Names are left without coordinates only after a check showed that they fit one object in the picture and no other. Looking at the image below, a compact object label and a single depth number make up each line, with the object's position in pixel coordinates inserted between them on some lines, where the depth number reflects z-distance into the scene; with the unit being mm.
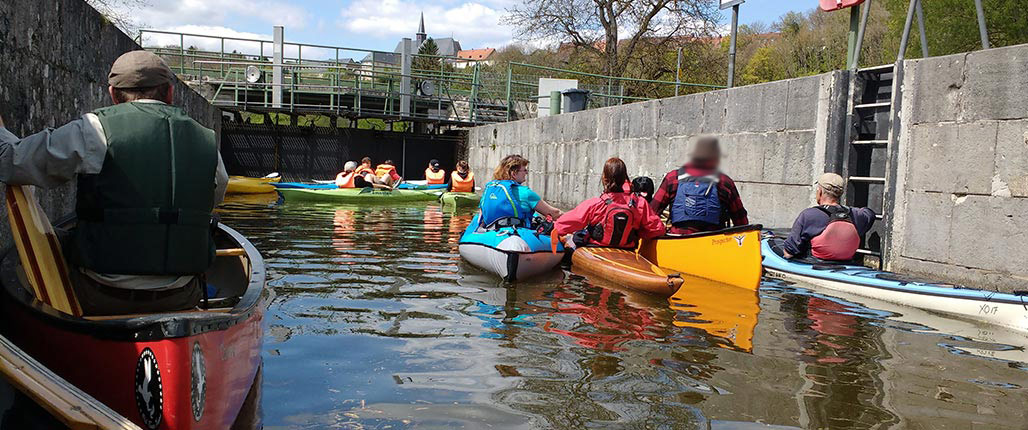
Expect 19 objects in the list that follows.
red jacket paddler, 7996
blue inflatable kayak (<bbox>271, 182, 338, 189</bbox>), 18770
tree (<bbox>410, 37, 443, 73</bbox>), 29127
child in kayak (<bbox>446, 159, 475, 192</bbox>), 19484
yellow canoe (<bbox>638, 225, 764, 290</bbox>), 7477
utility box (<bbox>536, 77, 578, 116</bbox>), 21422
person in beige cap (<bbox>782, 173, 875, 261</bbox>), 7773
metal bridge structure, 24000
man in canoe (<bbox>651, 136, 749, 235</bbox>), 8367
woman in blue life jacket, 8398
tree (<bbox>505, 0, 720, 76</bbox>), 27634
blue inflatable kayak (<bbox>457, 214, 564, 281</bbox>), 7867
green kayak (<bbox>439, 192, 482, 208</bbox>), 17688
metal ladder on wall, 8508
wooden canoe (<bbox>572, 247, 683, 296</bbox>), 6945
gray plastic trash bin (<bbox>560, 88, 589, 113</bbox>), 18125
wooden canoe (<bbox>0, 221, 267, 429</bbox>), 2688
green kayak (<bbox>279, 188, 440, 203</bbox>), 17734
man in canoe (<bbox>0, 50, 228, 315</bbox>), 2980
